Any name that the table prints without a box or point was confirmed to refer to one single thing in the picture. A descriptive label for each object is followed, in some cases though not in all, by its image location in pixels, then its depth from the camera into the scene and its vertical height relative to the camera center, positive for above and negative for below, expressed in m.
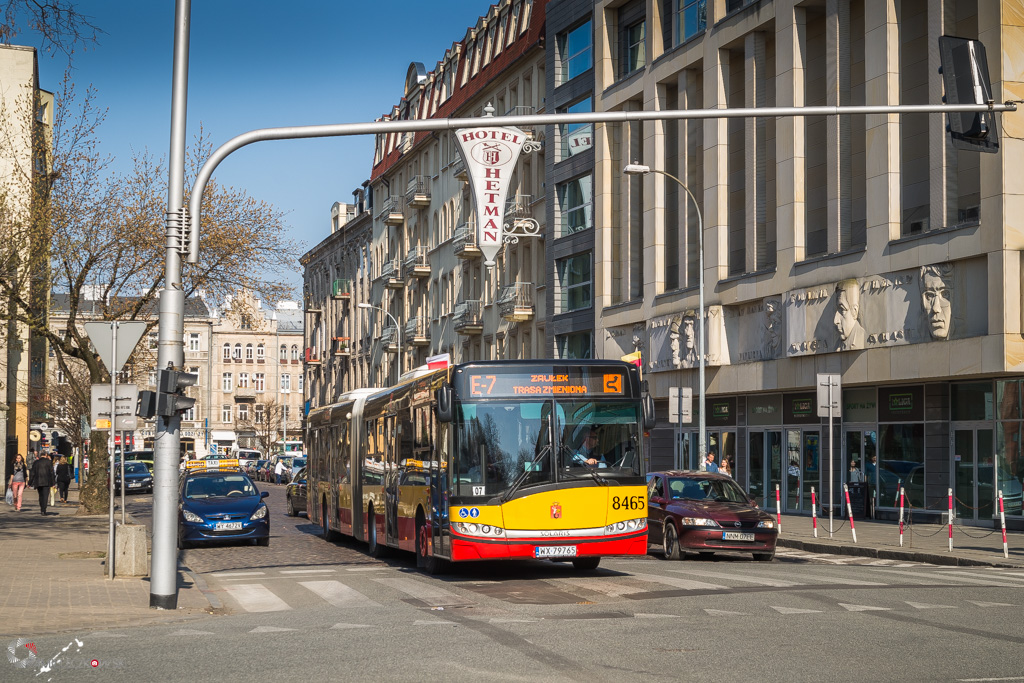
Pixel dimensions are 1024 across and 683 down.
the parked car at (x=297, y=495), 39.25 -2.04
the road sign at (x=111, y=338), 17.06 +1.13
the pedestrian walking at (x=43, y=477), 37.22 -1.46
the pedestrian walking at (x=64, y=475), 46.50 -1.74
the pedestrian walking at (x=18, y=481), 39.75 -1.67
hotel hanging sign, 21.03 +4.41
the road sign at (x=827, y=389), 25.81 +0.77
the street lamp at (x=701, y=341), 32.38 +2.20
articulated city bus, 16.44 -0.43
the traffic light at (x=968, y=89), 13.30 +3.43
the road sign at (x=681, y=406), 31.86 +0.55
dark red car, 21.12 -1.45
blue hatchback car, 25.61 -1.76
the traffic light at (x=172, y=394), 13.84 +0.33
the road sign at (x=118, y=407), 17.88 +0.25
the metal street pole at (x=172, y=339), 13.89 +0.92
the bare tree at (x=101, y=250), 27.88 +4.02
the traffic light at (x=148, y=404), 13.88 +0.23
